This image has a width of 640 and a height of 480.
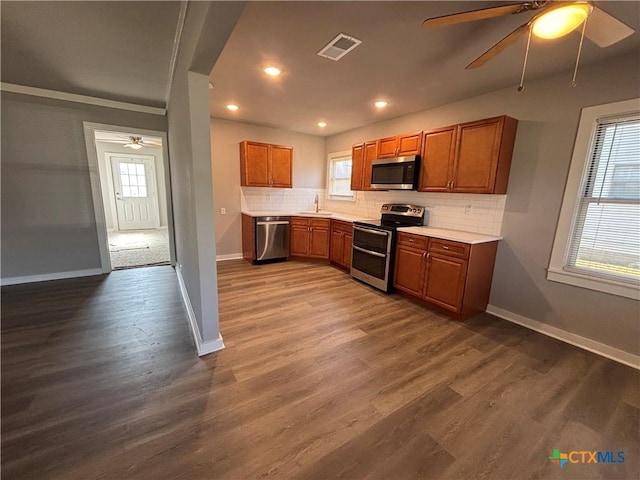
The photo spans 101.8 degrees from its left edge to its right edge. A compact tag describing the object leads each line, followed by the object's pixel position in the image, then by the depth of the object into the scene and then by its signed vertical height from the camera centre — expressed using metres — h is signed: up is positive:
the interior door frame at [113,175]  6.92 +0.33
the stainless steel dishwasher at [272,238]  4.62 -0.83
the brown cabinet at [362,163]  4.12 +0.52
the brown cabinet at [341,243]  4.39 -0.85
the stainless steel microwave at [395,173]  3.45 +0.32
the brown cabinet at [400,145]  3.46 +0.71
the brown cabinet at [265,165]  4.65 +0.48
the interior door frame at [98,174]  3.70 +0.18
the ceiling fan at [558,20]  1.30 +0.95
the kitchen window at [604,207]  2.18 -0.03
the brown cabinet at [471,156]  2.71 +0.48
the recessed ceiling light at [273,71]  2.48 +1.16
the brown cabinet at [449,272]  2.78 -0.84
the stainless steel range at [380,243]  3.49 -0.67
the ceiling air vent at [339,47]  1.97 +1.16
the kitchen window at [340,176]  5.25 +0.37
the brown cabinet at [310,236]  4.85 -0.81
